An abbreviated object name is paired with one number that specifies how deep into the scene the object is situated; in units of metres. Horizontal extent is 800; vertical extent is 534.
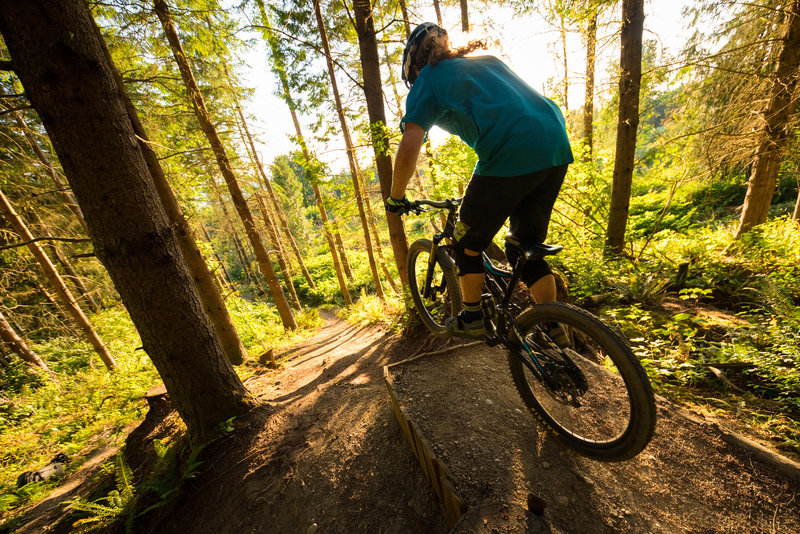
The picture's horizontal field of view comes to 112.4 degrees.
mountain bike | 1.57
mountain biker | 1.69
